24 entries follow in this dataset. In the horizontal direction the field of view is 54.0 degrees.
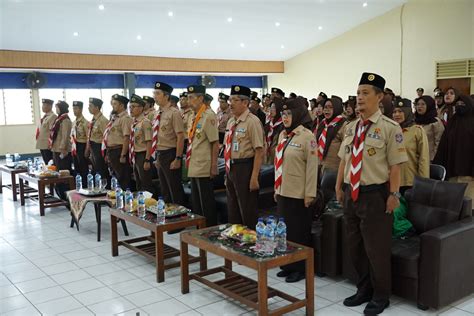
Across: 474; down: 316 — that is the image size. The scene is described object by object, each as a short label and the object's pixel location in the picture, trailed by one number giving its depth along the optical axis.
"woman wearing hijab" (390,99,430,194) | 4.23
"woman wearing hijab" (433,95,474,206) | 5.23
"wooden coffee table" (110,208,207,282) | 3.91
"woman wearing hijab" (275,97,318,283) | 3.58
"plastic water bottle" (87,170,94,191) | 5.67
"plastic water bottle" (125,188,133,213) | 4.51
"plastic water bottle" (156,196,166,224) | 4.09
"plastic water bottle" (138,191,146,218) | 4.34
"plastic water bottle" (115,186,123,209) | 4.63
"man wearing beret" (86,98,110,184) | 6.88
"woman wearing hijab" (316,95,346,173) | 5.29
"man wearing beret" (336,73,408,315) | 3.07
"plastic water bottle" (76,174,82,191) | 6.02
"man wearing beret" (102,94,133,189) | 6.35
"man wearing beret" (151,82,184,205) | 5.38
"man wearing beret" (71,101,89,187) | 7.26
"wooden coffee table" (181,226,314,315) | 2.92
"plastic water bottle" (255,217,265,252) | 3.07
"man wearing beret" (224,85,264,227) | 4.24
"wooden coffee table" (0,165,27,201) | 7.44
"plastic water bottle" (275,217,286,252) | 3.12
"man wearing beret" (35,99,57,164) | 7.79
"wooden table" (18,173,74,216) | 6.43
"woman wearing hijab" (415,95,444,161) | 5.49
